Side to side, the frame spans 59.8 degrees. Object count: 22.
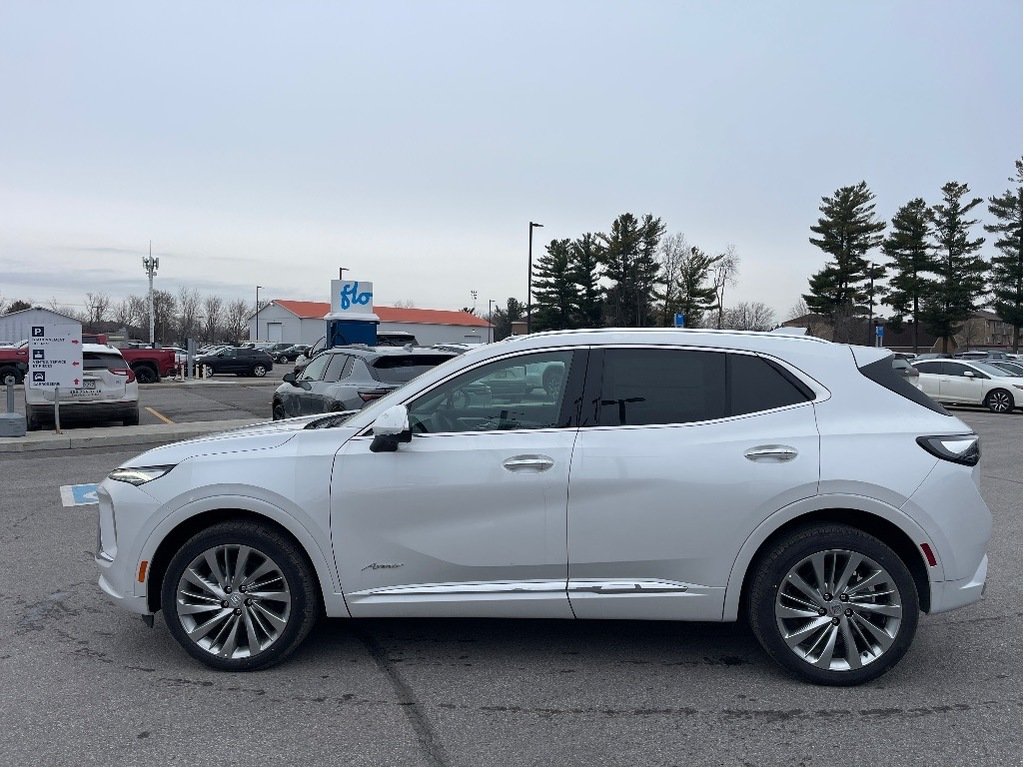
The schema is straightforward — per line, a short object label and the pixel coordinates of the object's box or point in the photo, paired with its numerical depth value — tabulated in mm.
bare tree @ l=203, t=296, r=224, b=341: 114625
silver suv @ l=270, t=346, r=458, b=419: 11336
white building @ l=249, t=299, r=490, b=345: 99250
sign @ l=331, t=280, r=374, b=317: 22797
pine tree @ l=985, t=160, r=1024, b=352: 58844
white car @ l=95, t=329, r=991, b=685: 4254
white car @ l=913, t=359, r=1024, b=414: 23734
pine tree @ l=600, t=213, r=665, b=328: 66812
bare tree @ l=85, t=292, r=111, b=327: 106562
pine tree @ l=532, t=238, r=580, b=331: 69250
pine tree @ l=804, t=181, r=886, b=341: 62125
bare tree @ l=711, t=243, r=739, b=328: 69938
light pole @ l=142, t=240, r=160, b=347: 74062
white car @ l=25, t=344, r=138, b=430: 15430
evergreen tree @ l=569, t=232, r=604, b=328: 68375
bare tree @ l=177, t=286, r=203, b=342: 111062
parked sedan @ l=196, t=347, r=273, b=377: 43781
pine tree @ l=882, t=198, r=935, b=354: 61219
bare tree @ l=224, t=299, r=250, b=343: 116438
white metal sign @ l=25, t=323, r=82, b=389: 14531
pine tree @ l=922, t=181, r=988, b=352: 60156
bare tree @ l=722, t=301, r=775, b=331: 87500
